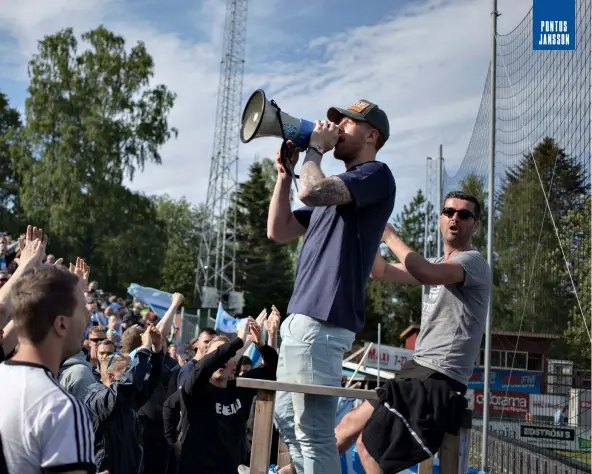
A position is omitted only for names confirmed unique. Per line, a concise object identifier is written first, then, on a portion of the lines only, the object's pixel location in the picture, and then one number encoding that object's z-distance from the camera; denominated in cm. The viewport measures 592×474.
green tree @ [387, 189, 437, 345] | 6284
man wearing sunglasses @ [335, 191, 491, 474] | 417
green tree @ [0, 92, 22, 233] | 4241
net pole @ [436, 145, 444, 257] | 1931
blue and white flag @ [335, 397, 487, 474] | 676
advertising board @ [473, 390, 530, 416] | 2267
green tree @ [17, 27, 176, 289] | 4000
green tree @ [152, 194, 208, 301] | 7356
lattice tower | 3944
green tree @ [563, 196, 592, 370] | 1123
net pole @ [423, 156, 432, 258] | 2769
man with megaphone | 370
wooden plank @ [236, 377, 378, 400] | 363
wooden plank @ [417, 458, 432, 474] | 446
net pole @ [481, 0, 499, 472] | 978
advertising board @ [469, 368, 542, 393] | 2353
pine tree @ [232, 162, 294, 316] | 5244
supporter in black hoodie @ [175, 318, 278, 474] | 612
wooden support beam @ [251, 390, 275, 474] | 388
